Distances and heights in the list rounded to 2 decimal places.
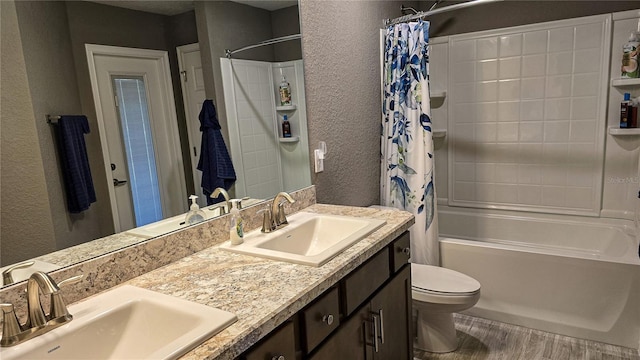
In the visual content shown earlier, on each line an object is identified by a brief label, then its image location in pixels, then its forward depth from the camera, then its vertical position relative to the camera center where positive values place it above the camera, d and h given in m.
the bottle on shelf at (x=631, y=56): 2.67 +0.24
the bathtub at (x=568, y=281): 2.19 -1.03
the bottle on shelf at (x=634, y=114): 2.73 -0.14
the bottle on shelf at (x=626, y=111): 2.74 -0.11
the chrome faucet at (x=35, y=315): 0.92 -0.42
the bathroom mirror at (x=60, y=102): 1.05 +0.08
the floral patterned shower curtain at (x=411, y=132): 2.54 -0.15
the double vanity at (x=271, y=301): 0.98 -0.48
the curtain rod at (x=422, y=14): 2.49 +0.58
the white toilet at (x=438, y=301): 2.09 -0.97
